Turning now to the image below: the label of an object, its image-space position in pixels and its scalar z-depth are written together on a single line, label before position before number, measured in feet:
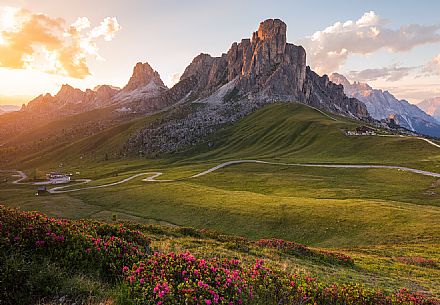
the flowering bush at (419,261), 91.86
